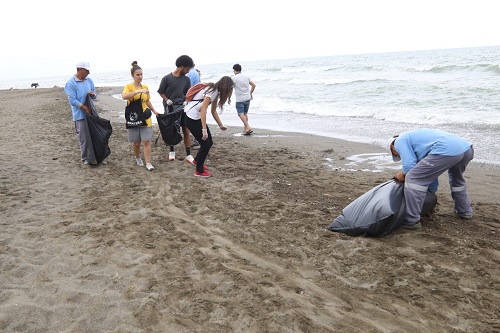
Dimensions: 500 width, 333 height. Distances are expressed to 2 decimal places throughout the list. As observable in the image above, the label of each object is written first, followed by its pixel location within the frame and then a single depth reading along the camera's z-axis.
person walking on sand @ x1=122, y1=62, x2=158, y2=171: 5.61
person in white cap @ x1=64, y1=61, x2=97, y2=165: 5.71
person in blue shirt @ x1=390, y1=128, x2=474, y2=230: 3.63
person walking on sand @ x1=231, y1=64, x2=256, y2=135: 9.34
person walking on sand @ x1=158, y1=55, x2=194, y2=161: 6.43
